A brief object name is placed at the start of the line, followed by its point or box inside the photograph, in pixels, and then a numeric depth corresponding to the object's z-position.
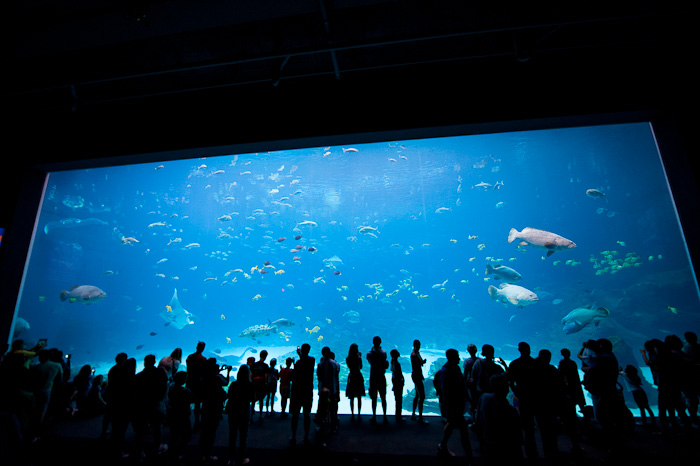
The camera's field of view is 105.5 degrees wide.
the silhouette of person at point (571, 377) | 4.45
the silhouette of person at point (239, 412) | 3.70
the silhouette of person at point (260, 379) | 5.29
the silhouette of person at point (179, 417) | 3.72
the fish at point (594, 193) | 14.70
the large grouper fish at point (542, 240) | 9.83
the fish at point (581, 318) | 14.16
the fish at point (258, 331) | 16.97
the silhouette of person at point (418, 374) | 5.07
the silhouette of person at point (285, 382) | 5.84
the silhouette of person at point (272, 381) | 5.72
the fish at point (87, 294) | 11.93
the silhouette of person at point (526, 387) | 3.46
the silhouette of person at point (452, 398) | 3.72
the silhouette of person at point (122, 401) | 3.79
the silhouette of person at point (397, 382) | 5.16
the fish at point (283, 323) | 16.45
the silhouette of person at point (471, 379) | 4.25
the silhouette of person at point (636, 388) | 4.57
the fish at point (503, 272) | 14.39
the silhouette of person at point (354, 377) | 5.08
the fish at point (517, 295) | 13.43
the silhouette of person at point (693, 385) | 4.42
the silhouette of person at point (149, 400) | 3.79
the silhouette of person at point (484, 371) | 4.05
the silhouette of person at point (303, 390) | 4.23
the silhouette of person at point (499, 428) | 2.68
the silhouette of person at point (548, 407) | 3.47
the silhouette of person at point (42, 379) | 4.17
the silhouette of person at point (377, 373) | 5.08
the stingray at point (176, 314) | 27.75
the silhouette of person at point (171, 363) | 4.78
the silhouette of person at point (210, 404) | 3.69
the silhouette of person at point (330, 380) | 4.60
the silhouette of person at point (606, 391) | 3.84
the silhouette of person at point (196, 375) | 4.03
